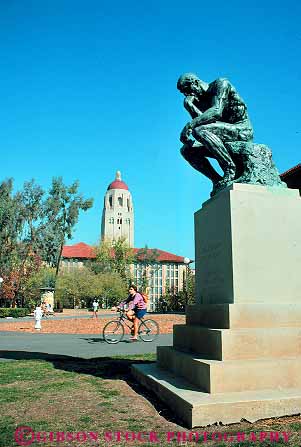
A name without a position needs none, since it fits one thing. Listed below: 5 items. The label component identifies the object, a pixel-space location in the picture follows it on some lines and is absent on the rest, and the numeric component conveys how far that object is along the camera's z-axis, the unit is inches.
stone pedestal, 146.9
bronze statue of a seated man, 217.2
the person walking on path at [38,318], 824.2
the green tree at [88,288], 2420.0
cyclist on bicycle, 486.9
